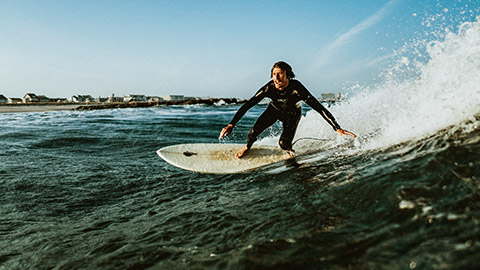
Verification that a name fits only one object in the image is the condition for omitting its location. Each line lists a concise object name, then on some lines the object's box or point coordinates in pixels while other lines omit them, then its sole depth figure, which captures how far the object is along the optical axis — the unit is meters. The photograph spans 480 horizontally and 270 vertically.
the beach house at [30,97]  83.58
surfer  5.12
